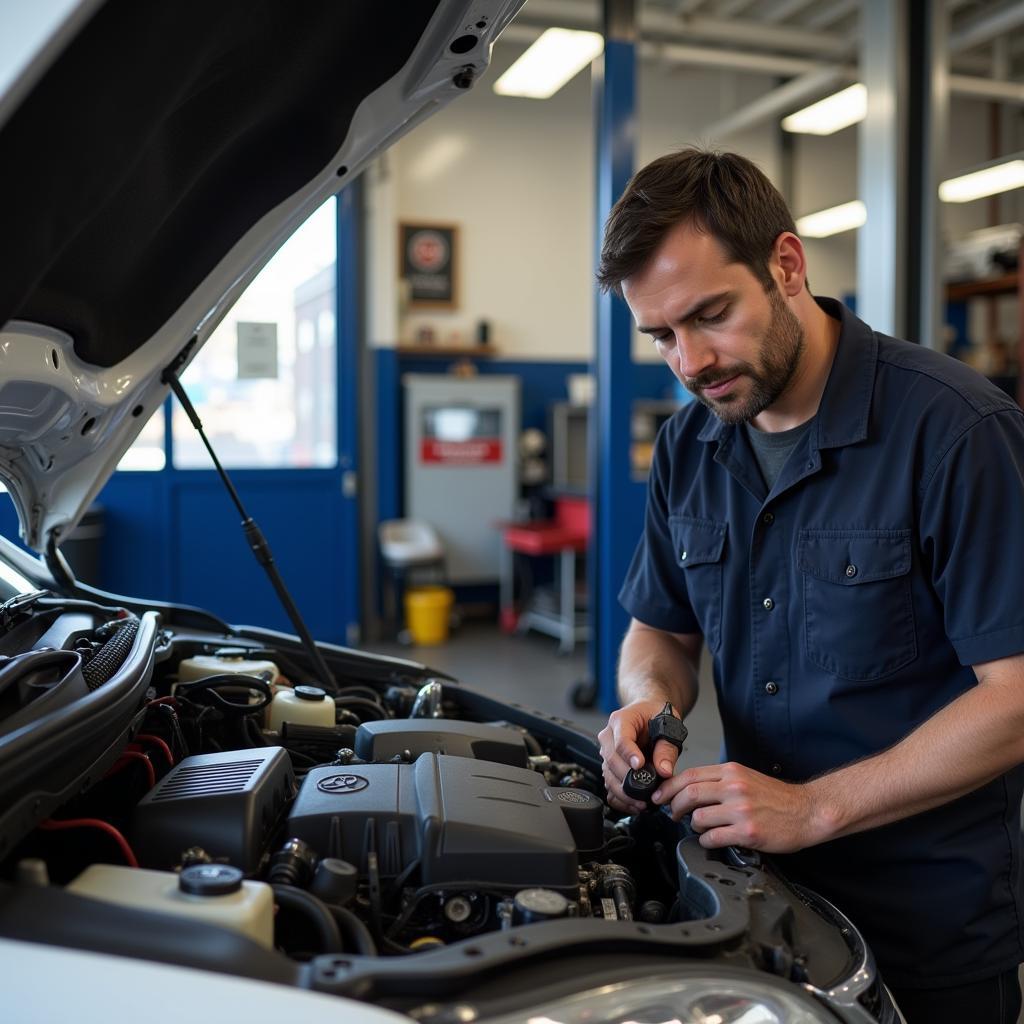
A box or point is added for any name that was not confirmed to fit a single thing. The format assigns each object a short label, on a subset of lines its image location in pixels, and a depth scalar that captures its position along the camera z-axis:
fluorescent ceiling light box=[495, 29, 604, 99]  5.14
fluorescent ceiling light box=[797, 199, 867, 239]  7.57
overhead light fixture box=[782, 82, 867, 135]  6.15
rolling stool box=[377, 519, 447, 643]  6.40
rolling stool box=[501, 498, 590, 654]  6.17
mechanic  1.15
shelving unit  6.69
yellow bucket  6.39
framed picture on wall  7.09
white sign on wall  5.16
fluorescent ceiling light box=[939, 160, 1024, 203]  6.73
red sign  6.86
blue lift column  4.14
